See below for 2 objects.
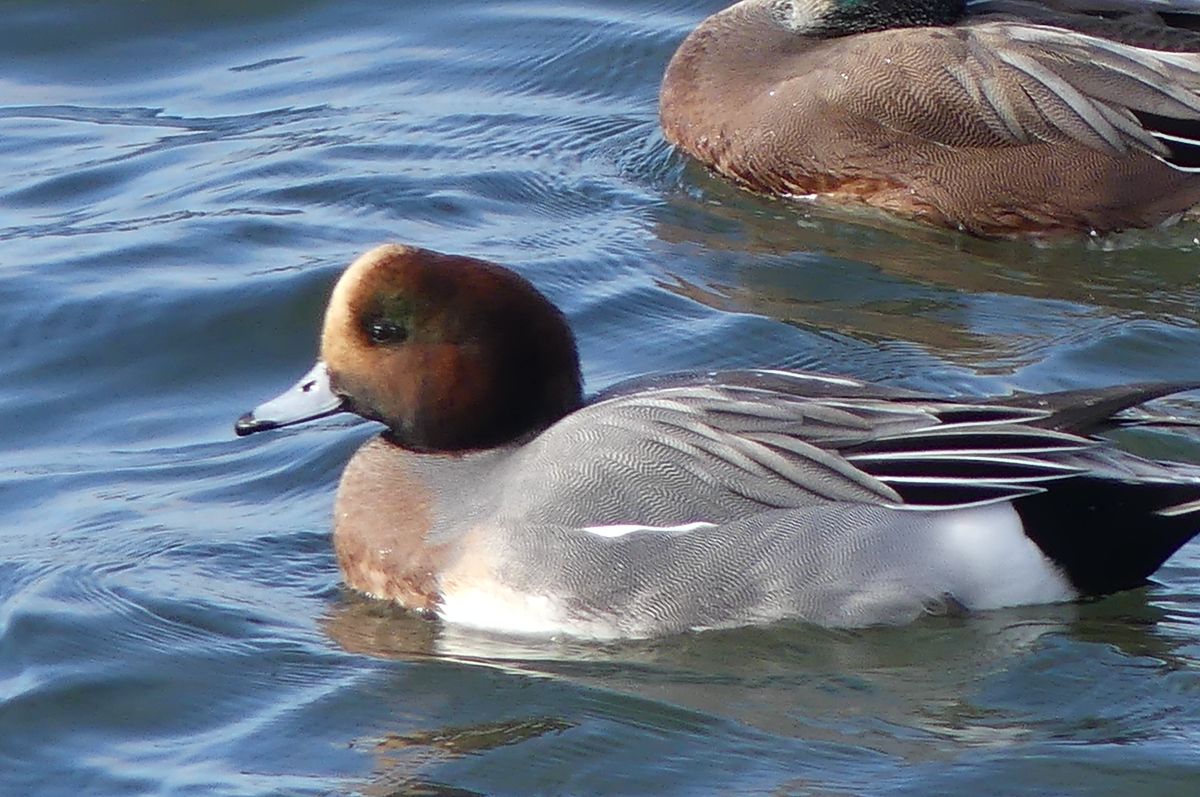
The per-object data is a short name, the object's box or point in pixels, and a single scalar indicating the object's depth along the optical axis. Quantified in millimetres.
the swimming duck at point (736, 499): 11187
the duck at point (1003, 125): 16797
